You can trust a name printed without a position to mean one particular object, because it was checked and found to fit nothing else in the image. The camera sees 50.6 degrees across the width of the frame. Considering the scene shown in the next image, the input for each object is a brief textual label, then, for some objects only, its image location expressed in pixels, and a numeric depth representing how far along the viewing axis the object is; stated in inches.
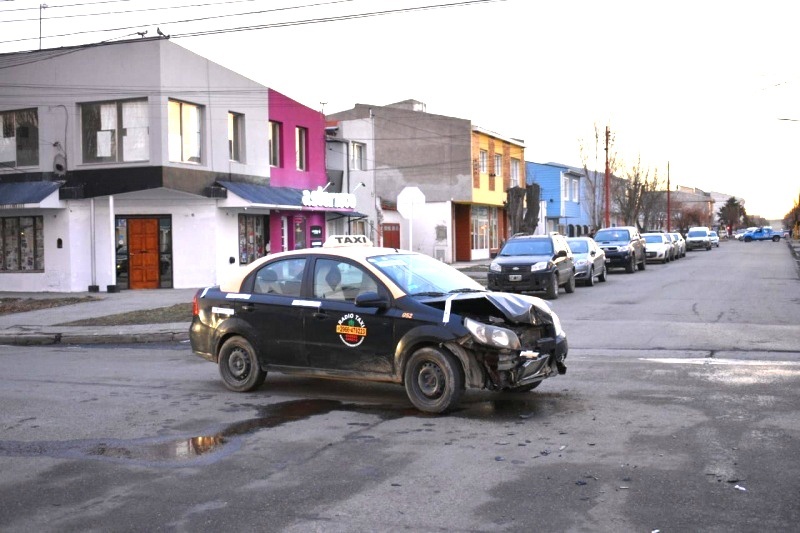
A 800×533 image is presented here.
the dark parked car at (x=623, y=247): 1347.2
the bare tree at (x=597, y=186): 2495.1
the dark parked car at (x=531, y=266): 879.1
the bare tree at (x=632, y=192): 2783.0
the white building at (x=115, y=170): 1011.9
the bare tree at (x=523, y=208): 1486.2
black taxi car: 330.0
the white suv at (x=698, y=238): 2571.4
